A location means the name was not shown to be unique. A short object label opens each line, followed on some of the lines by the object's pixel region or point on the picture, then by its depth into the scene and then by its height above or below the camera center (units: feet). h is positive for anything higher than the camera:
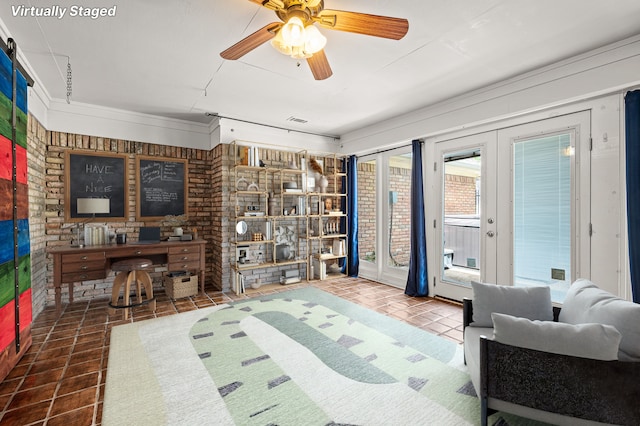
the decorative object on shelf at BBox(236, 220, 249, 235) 15.01 -0.77
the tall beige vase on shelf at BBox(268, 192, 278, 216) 15.92 +0.36
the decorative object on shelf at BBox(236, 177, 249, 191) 15.64 +1.48
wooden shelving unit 15.23 -0.45
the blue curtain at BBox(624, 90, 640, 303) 8.12 +0.62
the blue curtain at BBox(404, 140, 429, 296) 14.24 -1.39
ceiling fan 5.75 +3.73
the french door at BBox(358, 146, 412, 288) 16.31 -0.26
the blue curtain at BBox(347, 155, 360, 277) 18.42 -0.13
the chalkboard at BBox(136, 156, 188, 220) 14.53 +1.29
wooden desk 11.00 -1.83
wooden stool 11.26 -2.57
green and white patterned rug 5.93 -3.99
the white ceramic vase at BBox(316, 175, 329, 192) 17.51 +1.65
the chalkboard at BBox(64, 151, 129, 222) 13.04 +1.48
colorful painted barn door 7.30 -0.29
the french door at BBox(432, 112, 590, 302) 9.71 +0.08
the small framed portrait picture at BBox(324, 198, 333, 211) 18.21 +0.43
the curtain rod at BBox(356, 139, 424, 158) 14.47 +3.43
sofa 4.50 -2.52
